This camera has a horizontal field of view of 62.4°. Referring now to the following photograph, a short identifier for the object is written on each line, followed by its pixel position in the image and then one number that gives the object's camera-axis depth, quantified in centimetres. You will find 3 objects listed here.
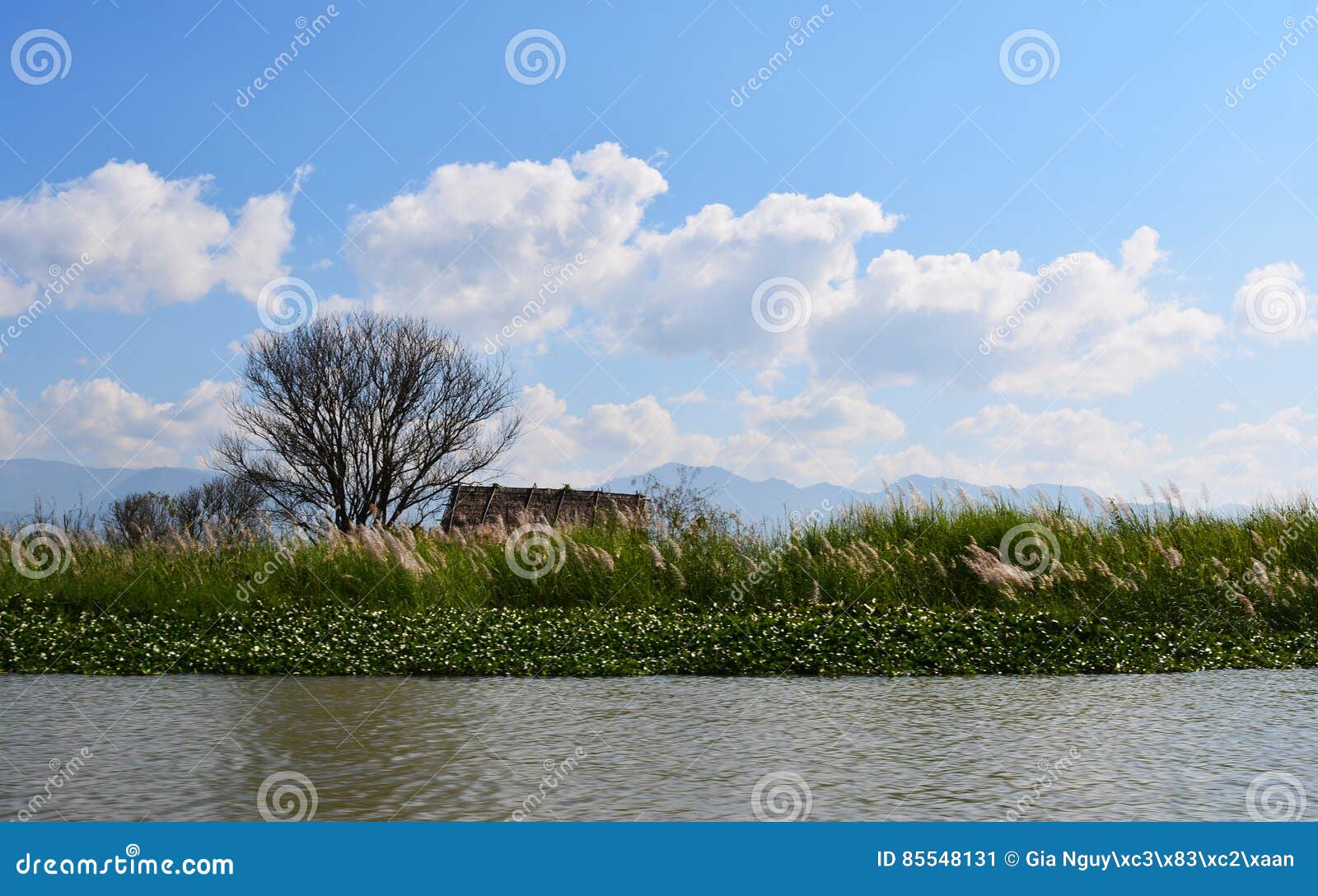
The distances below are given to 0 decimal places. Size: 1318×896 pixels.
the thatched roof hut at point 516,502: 3653
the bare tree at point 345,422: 4072
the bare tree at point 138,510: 4939
